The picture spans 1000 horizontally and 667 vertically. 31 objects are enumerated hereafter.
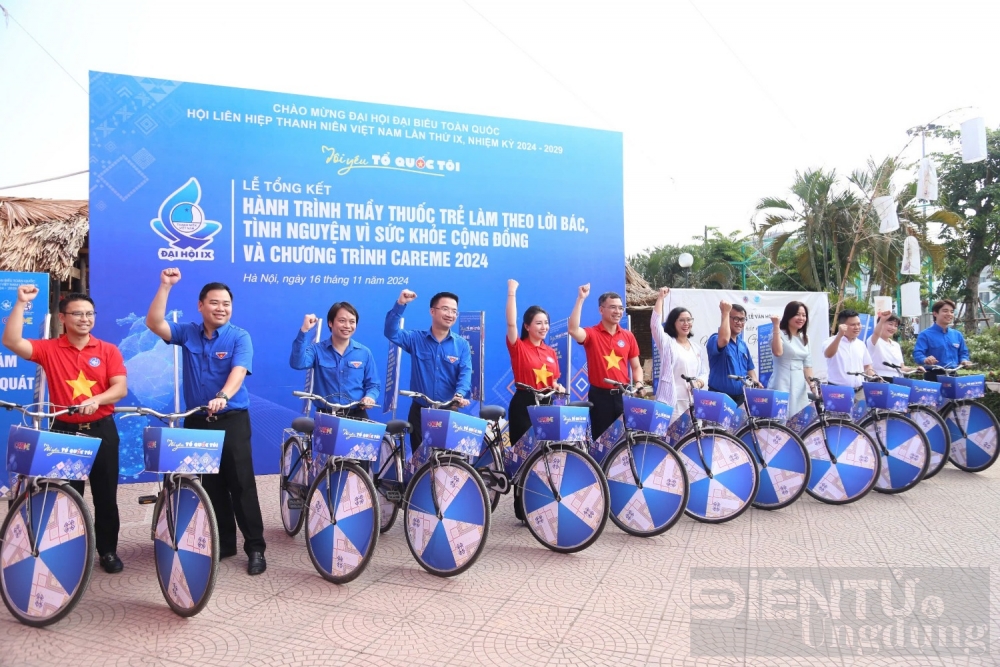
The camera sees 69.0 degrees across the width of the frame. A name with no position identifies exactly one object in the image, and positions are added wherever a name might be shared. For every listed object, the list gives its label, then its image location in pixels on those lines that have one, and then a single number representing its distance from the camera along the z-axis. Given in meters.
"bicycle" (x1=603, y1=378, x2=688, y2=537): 4.32
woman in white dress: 5.81
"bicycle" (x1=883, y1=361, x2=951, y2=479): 5.99
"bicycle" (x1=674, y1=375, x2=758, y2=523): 4.62
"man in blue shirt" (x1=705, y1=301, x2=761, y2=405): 5.39
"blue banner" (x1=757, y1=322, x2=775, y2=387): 6.05
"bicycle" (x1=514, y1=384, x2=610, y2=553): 4.00
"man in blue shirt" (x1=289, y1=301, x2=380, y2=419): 4.38
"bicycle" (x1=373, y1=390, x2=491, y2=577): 3.64
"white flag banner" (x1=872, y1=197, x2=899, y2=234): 9.95
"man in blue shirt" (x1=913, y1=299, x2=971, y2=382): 6.89
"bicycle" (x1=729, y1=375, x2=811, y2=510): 4.93
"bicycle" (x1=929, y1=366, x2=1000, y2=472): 6.37
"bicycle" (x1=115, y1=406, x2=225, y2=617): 3.11
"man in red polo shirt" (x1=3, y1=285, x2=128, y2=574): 3.79
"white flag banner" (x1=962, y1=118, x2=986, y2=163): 7.81
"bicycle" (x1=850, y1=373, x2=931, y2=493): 5.41
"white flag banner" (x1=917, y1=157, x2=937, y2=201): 8.93
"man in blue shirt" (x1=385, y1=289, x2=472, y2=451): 4.62
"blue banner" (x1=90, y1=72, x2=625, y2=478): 5.96
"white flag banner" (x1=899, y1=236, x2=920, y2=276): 10.05
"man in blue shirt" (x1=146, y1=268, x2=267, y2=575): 3.85
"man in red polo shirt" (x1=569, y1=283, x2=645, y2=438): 4.99
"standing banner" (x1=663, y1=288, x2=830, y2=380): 8.60
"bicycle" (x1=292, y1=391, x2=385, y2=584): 3.52
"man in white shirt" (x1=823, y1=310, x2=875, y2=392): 6.04
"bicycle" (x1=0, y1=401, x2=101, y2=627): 3.10
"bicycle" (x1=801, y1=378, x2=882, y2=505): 5.14
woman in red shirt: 4.88
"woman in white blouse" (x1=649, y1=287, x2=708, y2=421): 5.23
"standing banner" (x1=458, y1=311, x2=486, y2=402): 5.80
